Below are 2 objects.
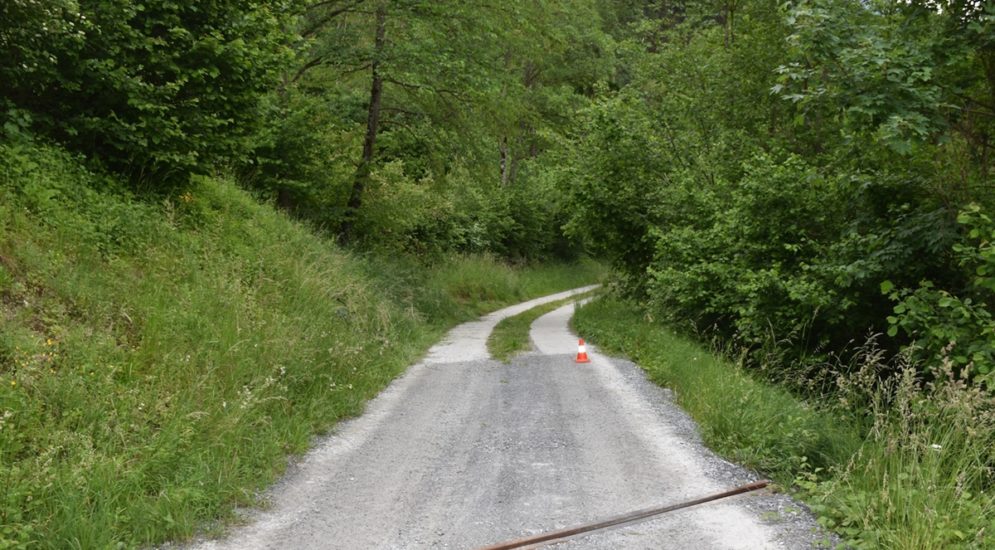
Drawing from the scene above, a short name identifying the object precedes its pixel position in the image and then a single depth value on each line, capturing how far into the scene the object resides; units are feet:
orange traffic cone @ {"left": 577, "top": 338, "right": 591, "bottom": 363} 39.49
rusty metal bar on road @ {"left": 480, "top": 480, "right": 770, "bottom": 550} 14.83
